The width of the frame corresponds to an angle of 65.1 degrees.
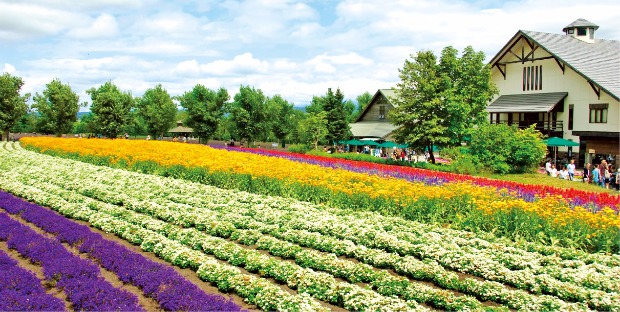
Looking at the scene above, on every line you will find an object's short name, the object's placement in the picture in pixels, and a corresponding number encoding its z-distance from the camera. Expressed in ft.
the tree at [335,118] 194.46
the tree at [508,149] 109.19
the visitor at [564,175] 103.40
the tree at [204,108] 220.43
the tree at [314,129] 173.78
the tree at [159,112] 274.36
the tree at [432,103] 121.70
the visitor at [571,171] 101.65
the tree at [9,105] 216.95
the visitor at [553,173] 108.87
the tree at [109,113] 212.43
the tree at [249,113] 215.92
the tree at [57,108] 229.45
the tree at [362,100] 332.76
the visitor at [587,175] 97.45
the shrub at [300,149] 156.99
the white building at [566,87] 139.64
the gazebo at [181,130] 298.95
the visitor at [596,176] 91.91
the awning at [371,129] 192.18
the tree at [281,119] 260.21
